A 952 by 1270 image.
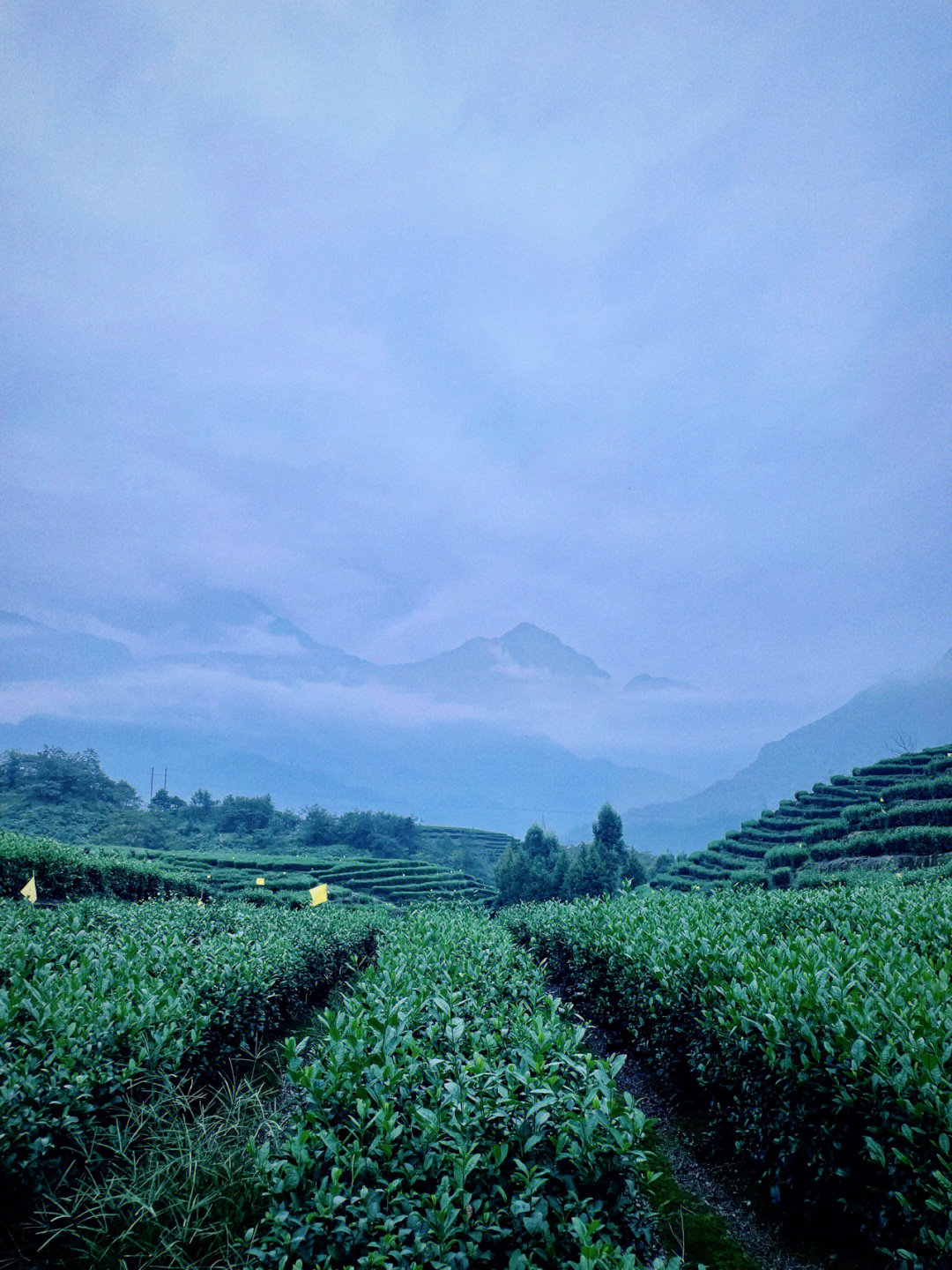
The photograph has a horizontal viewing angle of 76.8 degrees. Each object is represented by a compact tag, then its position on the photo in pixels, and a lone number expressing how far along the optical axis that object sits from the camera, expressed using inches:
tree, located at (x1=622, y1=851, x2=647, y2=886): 1378.0
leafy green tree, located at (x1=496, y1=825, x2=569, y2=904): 1405.0
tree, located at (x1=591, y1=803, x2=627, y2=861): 1453.0
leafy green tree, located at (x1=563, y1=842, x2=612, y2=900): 1328.7
